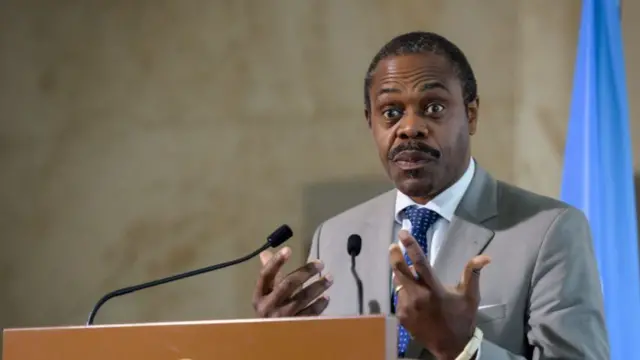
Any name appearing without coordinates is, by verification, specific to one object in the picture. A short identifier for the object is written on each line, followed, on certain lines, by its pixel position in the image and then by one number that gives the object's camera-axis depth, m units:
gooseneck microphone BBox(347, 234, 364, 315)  4.60
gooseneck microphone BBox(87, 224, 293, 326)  4.02
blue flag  5.27
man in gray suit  4.08
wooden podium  2.82
